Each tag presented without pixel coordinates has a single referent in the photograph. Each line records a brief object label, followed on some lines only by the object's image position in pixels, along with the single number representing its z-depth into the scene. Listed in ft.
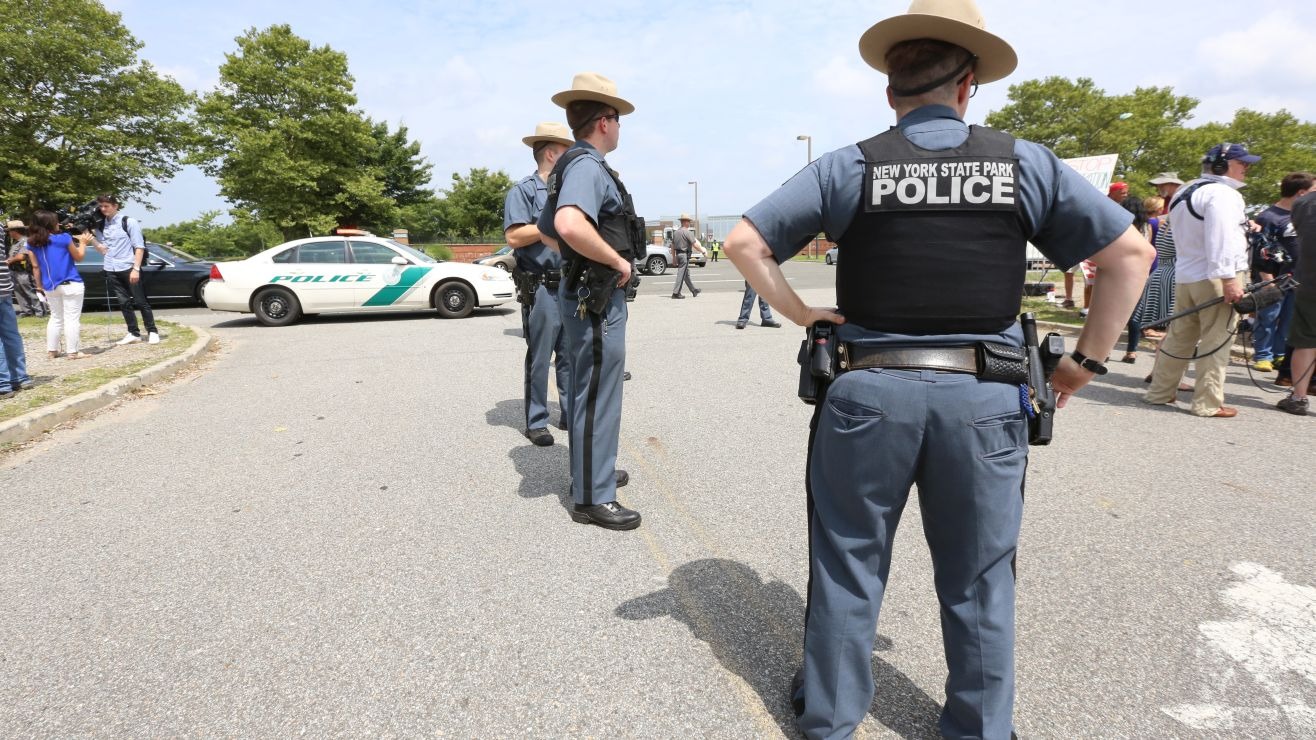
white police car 36.96
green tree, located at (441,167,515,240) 165.89
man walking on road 49.47
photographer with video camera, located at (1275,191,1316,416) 16.42
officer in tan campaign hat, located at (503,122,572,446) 15.58
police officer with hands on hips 5.24
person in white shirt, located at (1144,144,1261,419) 16.15
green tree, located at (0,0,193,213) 88.89
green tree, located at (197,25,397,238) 106.11
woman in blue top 23.57
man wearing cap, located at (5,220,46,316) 22.71
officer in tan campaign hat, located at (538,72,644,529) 10.09
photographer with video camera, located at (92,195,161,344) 27.63
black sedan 44.34
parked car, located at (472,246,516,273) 66.11
